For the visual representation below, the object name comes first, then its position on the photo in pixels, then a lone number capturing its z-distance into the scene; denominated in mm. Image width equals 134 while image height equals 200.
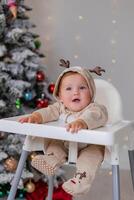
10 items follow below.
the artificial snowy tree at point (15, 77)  2199
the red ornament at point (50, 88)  2436
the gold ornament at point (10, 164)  2173
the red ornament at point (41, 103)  2332
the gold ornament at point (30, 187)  2260
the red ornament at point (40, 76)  2346
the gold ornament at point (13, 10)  2205
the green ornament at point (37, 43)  2395
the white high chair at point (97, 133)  1312
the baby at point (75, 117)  1428
